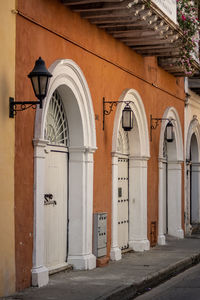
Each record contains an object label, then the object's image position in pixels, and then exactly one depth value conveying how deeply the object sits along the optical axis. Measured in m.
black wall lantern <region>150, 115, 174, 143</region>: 15.97
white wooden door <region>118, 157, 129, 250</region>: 13.59
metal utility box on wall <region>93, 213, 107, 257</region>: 11.41
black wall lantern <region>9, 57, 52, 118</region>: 8.38
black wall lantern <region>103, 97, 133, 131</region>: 12.62
